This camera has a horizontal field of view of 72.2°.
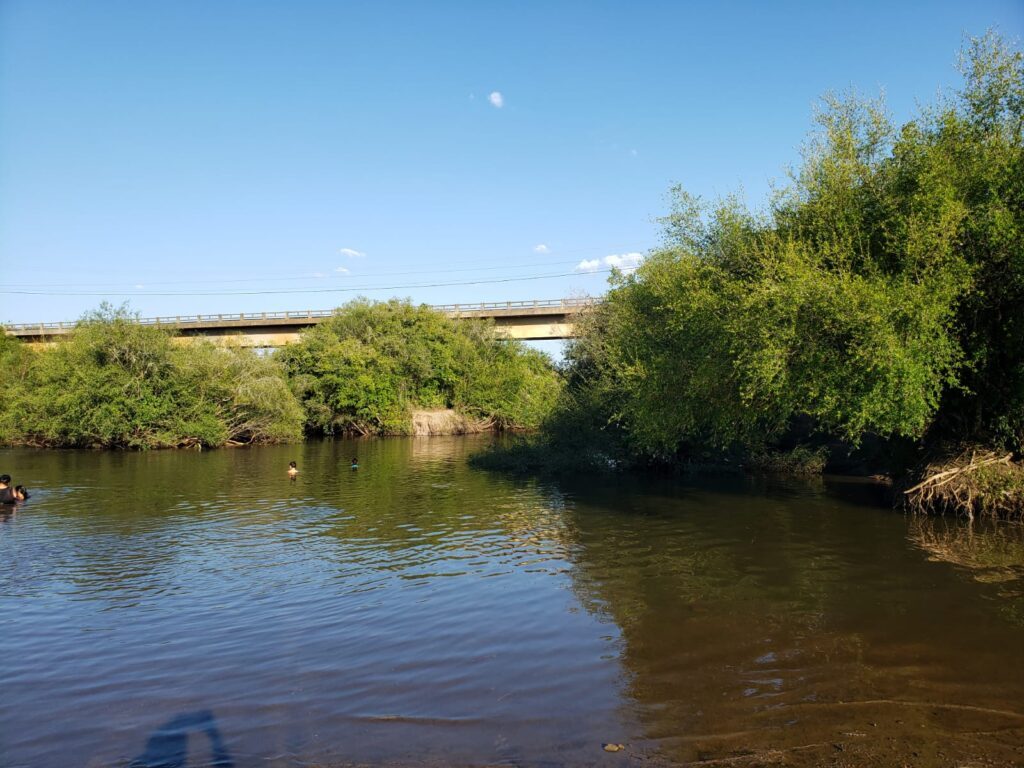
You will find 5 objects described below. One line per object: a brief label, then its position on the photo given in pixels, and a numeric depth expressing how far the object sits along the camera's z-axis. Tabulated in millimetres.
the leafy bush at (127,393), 52438
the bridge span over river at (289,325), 79438
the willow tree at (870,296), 18453
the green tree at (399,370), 69125
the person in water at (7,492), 25984
